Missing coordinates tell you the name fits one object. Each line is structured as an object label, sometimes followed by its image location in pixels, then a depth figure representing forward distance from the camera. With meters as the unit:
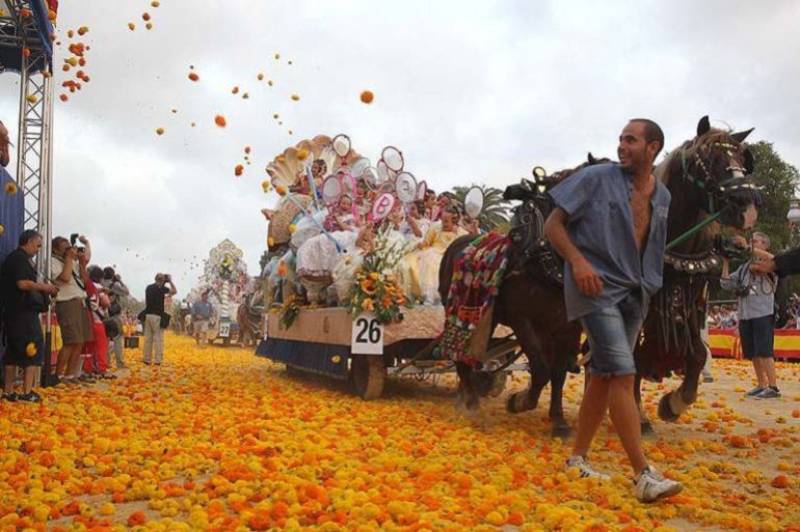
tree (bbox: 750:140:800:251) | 37.72
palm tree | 26.72
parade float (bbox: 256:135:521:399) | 7.81
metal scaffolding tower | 9.49
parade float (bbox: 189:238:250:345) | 25.56
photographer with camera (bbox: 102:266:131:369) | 13.68
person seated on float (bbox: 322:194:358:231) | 9.90
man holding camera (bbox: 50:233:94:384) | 9.37
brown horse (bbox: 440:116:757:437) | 5.16
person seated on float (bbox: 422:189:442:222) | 9.85
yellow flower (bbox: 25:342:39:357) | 7.65
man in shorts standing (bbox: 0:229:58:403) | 7.64
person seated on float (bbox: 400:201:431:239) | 9.26
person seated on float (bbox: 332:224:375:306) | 8.28
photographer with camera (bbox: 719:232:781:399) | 9.25
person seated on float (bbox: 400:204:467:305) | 8.34
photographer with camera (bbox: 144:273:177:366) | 15.02
